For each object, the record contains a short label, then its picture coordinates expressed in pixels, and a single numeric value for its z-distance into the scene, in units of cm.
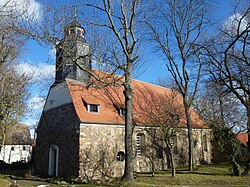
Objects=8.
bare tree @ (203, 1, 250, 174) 1462
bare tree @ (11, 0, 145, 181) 1369
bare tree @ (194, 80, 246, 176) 1584
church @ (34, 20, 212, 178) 1784
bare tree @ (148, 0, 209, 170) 2000
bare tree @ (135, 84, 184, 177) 1645
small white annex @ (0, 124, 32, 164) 3686
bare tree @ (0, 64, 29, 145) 1838
